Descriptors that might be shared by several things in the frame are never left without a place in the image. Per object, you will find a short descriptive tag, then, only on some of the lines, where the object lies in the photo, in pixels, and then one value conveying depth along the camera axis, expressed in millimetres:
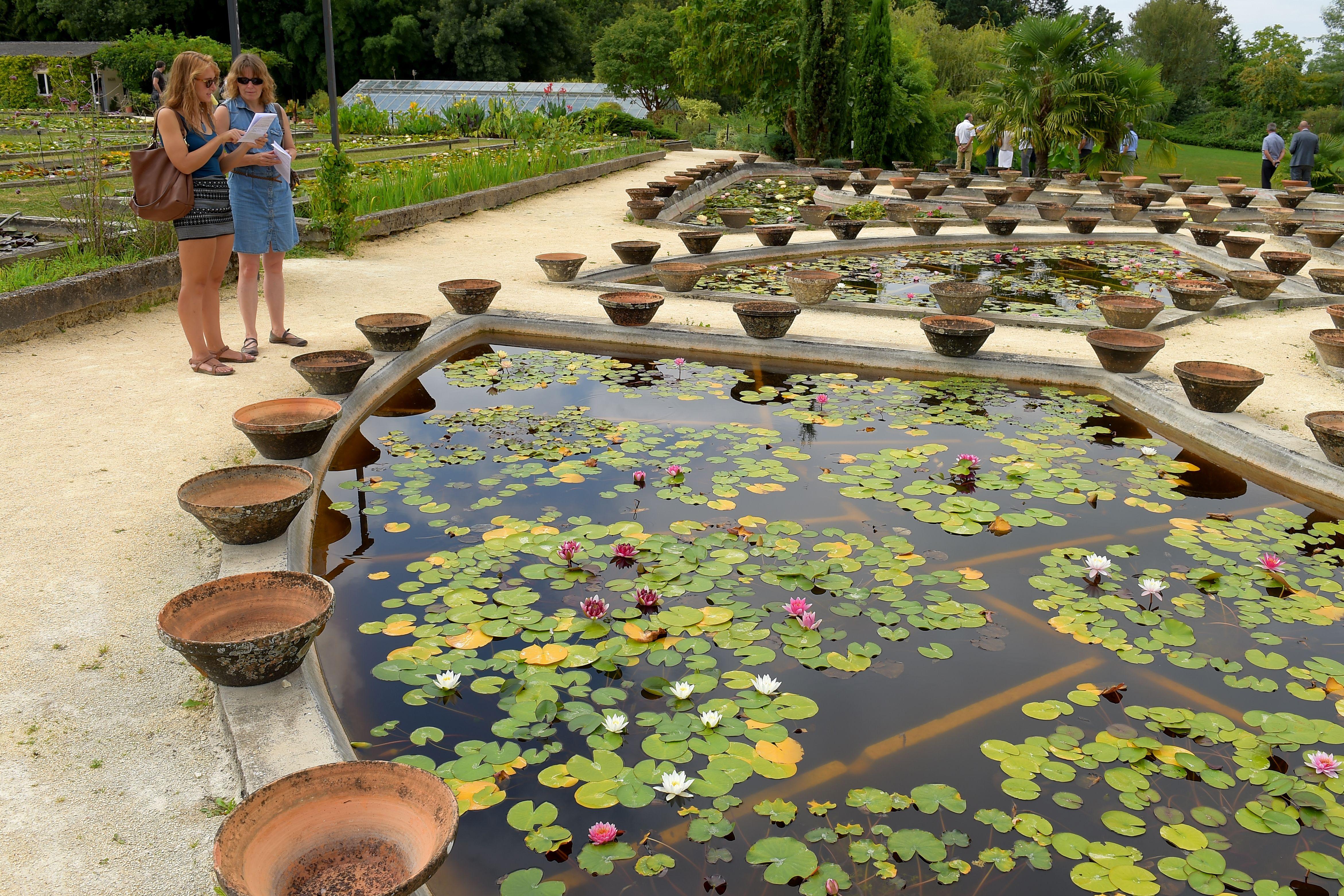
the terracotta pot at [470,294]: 6828
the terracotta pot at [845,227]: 10750
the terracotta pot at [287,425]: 3975
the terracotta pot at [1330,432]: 4316
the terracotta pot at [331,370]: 4883
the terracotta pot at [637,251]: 8688
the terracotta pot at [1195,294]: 7578
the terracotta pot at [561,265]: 8195
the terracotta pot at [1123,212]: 13102
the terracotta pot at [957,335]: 6012
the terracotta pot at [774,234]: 10039
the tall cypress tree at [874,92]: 20406
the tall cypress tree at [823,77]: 20266
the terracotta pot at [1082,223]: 12031
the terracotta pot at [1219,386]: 5016
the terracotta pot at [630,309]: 6586
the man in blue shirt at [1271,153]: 17094
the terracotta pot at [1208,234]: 10578
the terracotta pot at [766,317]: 6328
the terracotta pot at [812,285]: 7547
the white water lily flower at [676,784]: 2414
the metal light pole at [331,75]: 10727
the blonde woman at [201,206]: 4734
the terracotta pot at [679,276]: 8055
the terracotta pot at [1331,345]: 5914
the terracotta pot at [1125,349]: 5734
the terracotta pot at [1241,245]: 9812
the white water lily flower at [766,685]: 2818
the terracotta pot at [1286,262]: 8703
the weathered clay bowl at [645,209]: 12305
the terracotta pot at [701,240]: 9461
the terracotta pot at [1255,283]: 7941
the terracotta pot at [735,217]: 11773
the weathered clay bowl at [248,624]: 2533
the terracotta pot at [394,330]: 5793
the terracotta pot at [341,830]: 1930
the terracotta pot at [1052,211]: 12789
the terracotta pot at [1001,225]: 11766
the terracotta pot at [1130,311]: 6801
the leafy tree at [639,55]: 36500
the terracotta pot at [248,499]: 3279
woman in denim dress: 5066
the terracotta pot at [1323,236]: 10773
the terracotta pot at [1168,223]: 12195
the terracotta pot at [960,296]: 6840
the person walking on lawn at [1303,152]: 16516
